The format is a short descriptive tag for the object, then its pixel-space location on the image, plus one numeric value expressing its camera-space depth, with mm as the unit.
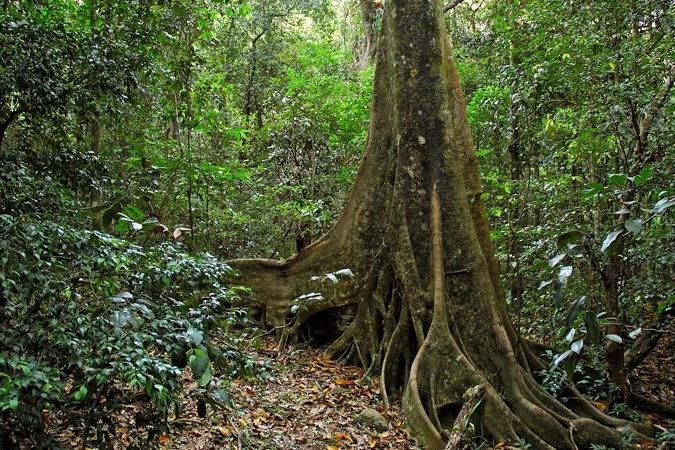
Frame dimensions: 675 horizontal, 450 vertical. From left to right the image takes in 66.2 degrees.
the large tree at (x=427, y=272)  5164
